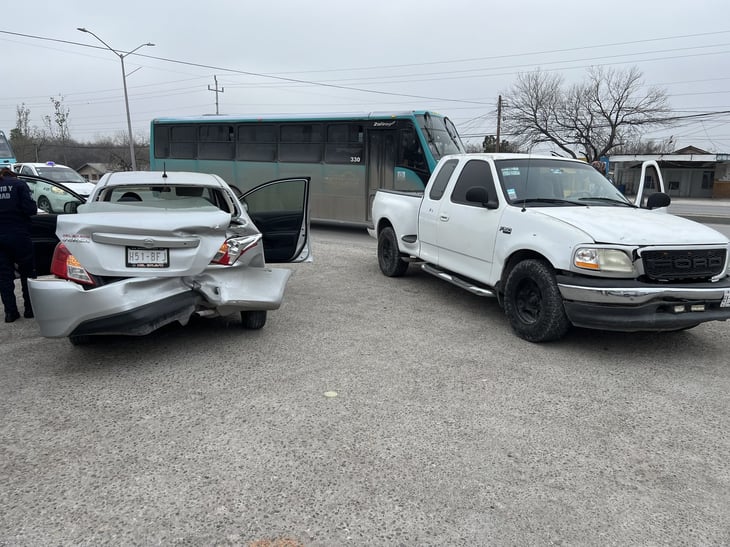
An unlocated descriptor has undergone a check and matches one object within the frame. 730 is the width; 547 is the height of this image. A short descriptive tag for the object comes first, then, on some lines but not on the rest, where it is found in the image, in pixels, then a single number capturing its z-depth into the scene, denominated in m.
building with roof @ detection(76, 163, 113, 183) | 75.43
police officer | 5.63
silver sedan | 4.20
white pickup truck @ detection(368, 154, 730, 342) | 4.61
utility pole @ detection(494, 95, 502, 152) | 41.14
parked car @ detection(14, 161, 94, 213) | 17.48
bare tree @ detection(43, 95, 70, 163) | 62.53
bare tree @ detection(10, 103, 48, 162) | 54.37
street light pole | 29.91
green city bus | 13.23
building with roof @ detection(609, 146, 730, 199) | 49.41
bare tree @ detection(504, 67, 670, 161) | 46.41
